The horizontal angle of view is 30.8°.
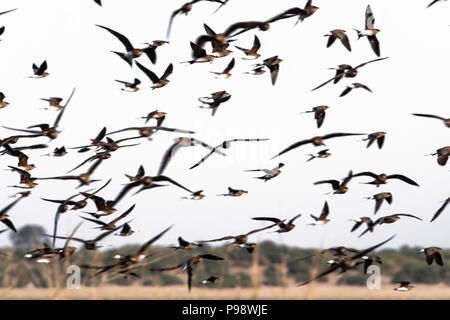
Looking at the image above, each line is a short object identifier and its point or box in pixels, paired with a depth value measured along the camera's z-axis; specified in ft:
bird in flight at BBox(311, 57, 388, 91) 65.77
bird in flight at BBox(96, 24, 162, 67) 65.72
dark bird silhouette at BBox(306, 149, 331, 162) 68.64
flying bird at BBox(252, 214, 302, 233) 62.03
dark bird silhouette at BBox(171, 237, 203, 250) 61.72
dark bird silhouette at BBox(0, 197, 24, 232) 63.12
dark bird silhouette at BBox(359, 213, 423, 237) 63.21
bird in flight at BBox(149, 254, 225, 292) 57.94
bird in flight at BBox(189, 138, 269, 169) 58.49
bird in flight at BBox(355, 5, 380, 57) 68.59
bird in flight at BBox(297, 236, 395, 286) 45.78
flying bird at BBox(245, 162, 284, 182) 67.12
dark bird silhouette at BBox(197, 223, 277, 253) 64.66
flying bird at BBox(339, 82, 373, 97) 66.49
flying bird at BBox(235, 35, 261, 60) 70.90
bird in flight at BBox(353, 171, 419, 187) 64.34
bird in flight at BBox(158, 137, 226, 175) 57.82
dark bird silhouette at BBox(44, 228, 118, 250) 45.44
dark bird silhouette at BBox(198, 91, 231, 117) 69.15
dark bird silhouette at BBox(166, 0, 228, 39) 55.26
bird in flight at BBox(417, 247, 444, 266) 63.10
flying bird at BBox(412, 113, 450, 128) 59.17
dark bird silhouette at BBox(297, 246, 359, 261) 59.82
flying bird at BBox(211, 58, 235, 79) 68.59
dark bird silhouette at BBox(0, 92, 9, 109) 70.35
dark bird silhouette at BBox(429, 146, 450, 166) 66.38
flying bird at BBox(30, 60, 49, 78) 71.51
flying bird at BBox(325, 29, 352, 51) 68.68
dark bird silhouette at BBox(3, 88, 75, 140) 64.90
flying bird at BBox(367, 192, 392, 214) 64.86
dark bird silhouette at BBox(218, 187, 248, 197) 70.28
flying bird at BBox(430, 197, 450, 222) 59.41
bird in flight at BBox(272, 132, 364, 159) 52.29
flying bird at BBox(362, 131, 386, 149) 68.23
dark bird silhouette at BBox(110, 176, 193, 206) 49.15
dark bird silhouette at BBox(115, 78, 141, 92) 70.18
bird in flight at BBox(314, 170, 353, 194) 62.54
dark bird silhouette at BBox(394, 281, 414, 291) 66.03
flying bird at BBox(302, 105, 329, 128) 72.02
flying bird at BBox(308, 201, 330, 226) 65.16
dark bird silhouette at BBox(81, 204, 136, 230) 57.94
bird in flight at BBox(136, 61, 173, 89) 67.92
